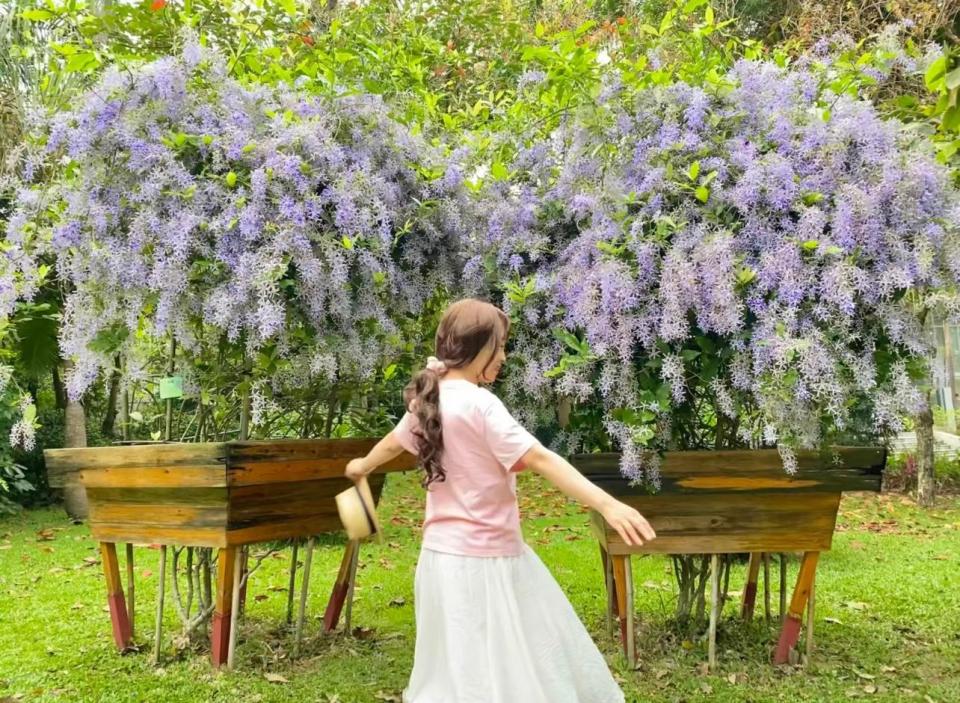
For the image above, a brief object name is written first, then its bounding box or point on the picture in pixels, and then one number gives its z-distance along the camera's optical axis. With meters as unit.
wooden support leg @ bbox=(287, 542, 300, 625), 4.15
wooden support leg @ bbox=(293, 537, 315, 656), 3.82
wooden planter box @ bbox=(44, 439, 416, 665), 3.38
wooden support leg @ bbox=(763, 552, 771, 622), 3.98
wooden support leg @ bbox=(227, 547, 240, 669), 3.49
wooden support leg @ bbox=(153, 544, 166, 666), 3.72
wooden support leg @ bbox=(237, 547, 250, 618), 3.71
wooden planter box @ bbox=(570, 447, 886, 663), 3.38
